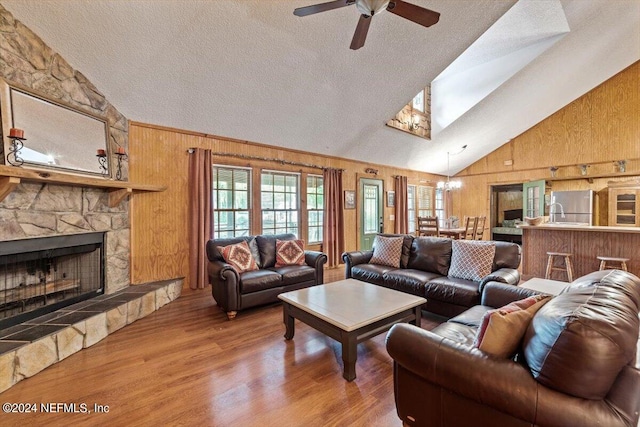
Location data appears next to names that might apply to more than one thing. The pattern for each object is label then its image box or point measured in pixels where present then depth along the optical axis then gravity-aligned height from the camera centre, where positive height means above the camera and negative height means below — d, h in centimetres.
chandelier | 666 +70
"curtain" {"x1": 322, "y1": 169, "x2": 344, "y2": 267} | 574 -11
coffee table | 204 -83
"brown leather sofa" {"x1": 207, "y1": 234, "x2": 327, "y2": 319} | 313 -81
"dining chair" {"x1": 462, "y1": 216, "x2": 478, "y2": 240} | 541 -33
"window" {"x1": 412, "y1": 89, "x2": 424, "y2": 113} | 614 +252
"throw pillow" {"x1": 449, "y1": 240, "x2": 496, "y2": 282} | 303 -56
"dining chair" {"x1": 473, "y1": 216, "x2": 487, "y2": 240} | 555 -35
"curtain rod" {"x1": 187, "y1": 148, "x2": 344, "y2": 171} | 439 +97
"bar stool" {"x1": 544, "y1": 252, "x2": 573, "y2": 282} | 405 -84
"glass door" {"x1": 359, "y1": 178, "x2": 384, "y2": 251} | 658 +5
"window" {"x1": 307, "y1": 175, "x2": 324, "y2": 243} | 568 +12
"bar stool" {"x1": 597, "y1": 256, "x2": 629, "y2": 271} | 364 -70
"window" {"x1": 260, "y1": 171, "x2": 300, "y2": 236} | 502 +20
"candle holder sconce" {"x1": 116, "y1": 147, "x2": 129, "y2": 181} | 336 +70
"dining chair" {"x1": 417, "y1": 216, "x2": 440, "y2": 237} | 534 -30
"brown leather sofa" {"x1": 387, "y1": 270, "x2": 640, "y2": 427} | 96 -67
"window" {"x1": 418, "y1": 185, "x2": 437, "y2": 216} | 827 +34
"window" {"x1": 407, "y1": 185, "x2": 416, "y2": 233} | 792 +17
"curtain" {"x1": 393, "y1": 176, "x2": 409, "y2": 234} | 726 +16
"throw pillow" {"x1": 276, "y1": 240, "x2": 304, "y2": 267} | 396 -60
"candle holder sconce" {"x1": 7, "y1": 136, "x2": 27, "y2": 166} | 241 +56
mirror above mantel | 249 +87
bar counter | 381 -55
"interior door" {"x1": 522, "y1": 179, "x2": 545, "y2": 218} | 691 +34
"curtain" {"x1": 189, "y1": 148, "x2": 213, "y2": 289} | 408 -9
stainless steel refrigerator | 630 +10
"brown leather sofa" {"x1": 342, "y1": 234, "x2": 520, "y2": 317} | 282 -78
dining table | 561 -44
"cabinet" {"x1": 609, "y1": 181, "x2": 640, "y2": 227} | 570 +15
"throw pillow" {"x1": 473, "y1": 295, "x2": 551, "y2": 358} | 124 -56
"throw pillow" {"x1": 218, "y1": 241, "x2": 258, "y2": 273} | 347 -58
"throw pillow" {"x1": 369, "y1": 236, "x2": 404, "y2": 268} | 383 -58
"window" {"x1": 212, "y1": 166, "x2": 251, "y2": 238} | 448 +20
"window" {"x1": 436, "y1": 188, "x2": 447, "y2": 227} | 886 +21
